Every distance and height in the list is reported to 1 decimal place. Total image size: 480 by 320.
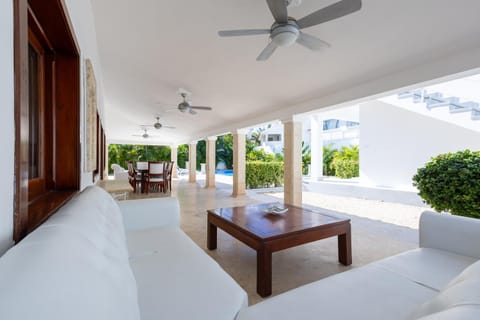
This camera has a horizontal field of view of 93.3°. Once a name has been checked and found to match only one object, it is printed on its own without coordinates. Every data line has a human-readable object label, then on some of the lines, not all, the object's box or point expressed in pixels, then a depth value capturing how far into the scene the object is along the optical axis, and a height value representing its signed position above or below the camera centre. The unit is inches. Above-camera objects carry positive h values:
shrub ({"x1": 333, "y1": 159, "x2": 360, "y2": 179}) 319.3 -13.4
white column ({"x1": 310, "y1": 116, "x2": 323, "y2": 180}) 302.7 +16.1
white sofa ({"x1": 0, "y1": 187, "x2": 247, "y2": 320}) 16.3 -12.5
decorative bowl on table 100.1 -23.0
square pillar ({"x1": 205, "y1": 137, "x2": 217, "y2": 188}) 318.3 -4.9
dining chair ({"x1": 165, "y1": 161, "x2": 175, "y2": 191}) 277.3 -19.5
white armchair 311.2 -19.1
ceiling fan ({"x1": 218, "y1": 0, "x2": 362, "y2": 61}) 61.5 +41.3
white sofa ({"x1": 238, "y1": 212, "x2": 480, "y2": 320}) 28.9 -26.8
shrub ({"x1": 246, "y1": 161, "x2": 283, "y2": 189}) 320.4 -20.8
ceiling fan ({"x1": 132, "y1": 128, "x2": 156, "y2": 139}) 358.4 +45.8
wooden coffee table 70.8 -25.3
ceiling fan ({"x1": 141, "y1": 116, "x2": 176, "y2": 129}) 266.3 +51.0
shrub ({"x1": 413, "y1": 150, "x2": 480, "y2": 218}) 110.3 -13.1
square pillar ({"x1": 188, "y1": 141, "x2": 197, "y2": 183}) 375.9 -3.0
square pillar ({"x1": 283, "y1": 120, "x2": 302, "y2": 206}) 179.0 -3.2
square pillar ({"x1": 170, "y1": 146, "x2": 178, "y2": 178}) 450.9 +5.7
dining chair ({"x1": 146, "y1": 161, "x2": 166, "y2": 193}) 261.7 -16.4
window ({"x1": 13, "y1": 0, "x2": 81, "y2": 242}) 47.3 +12.7
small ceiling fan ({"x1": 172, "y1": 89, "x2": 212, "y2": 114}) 176.6 +41.8
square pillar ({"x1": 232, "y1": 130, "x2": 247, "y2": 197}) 256.1 -4.2
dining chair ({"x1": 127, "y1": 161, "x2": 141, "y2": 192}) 277.4 -21.1
